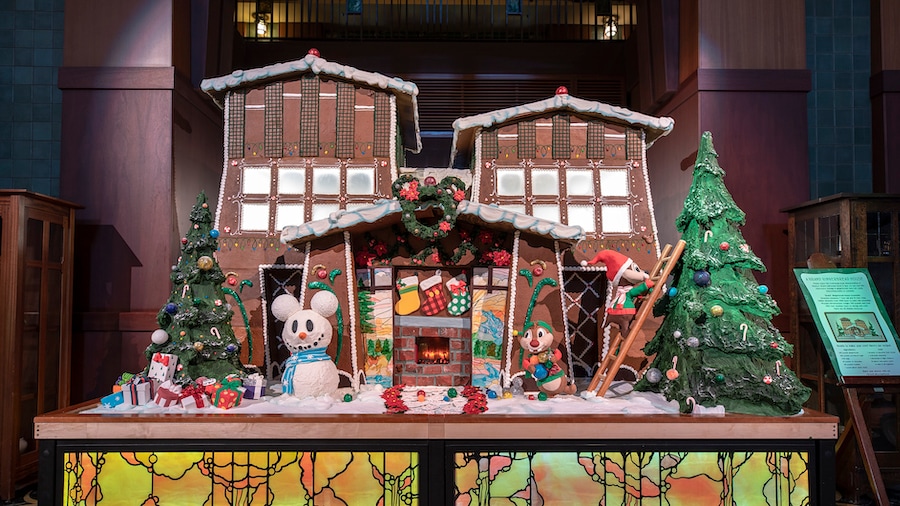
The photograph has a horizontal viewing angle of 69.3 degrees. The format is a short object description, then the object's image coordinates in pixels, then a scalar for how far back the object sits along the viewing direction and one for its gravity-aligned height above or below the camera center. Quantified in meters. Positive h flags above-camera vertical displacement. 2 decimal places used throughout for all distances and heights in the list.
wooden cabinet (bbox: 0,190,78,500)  5.75 -0.43
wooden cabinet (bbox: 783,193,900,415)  5.87 +0.26
